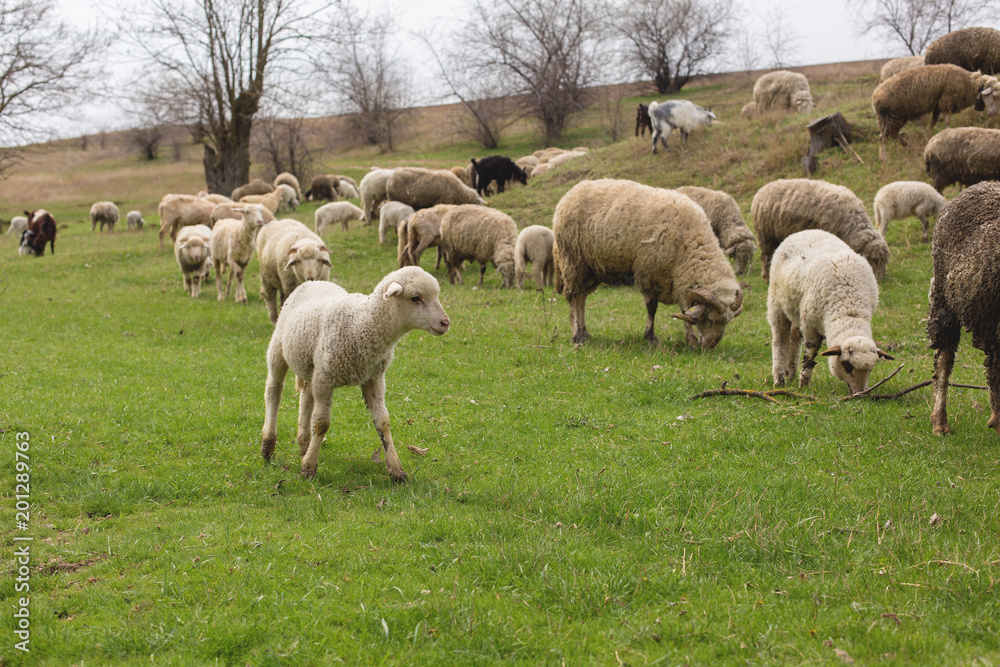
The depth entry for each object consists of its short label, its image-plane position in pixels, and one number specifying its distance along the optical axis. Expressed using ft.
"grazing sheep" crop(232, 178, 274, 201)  108.27
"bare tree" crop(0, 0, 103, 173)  72.28
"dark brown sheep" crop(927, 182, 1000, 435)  18.83
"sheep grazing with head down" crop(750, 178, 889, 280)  40.68
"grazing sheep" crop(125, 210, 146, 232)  105.29
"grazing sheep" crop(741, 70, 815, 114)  81.92
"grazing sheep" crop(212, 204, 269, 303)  45.24
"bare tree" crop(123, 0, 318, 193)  95.20
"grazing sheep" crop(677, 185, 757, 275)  47.55
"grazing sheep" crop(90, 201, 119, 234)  104.94
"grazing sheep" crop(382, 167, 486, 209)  70.59
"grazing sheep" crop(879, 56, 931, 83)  80.33
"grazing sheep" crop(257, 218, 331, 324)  33.71
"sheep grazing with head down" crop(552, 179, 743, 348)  31.40
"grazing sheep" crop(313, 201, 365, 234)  78.74
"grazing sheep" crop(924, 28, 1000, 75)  64.75
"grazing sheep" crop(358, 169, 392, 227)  77.25
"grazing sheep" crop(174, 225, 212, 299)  50.16
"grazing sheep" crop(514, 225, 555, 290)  49.85
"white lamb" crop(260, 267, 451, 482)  18.08
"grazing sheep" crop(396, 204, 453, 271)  57.16
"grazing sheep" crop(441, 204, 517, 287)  53.26
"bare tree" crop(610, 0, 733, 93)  152.97
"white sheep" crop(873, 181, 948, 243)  45.03
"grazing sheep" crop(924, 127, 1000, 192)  45.65
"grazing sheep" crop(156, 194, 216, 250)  77.46
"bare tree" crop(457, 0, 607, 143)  135.44
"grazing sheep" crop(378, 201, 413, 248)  67.00
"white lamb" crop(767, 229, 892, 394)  23.29
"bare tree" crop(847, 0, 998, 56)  120.47
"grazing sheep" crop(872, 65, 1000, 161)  55.88
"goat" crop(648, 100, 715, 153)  76.54
